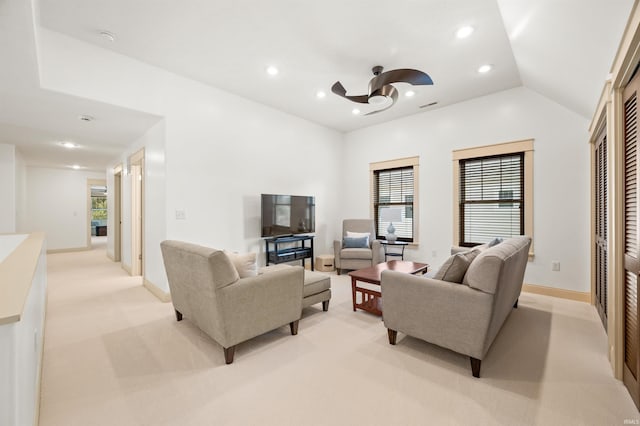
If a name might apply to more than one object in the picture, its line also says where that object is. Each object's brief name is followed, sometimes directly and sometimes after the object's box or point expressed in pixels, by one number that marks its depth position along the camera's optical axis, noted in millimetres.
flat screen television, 4539
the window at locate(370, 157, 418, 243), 5348
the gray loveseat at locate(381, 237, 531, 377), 1975
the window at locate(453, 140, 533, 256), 4141
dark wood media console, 4605
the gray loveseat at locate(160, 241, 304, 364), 2172
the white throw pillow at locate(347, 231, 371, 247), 5328
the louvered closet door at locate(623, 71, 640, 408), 1738
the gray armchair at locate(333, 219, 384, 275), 4984
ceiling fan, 2906
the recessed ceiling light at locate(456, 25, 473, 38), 2768
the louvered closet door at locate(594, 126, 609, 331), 2797
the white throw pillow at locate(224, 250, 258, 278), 2443
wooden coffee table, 3189
